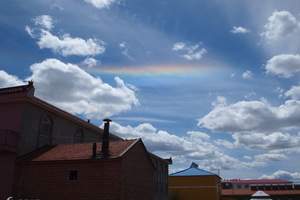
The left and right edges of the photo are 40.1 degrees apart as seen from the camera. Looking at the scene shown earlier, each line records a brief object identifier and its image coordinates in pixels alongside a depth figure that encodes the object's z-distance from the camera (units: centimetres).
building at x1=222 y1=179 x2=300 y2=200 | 6022
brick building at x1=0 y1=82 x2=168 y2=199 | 2417
